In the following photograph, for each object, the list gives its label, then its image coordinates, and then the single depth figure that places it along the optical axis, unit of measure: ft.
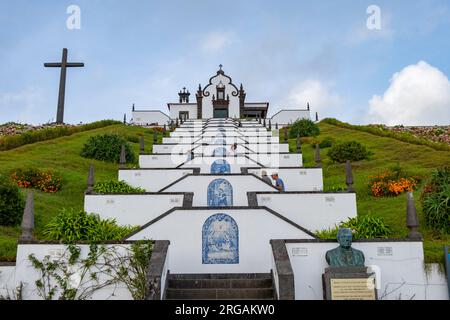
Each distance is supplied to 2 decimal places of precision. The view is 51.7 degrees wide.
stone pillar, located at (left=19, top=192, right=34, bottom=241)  34.94
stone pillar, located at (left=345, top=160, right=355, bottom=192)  51.29
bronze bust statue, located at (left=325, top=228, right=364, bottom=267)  32.12
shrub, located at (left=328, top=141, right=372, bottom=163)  87.30
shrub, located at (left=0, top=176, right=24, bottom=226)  48.80
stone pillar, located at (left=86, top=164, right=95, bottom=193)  52.26
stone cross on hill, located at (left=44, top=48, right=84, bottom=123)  112.16
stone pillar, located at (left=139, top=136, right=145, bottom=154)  83.68
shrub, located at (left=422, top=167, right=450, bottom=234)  47.21
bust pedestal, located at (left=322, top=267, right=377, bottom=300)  30.42
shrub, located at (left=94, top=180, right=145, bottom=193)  54.03
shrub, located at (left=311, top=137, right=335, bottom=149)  109.19
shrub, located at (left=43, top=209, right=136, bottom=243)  36.86
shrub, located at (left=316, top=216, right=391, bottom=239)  39.29
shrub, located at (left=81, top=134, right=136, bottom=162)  88.74
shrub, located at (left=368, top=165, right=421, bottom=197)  63.52
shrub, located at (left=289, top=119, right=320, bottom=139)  129.70
